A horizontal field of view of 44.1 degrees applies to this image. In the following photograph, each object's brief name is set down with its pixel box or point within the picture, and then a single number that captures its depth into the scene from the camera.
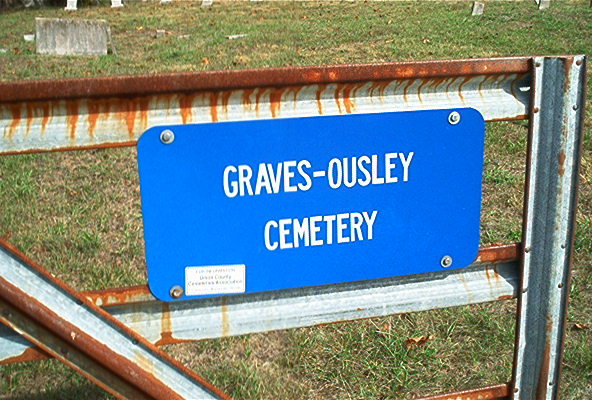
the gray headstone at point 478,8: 14.02
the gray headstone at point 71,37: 11.05
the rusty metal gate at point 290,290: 1.56
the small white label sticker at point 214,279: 1.71
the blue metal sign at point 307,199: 1.65
